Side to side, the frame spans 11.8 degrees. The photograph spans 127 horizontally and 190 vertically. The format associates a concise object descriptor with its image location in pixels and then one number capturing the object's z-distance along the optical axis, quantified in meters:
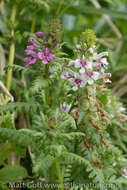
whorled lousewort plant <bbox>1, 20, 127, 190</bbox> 0.56
